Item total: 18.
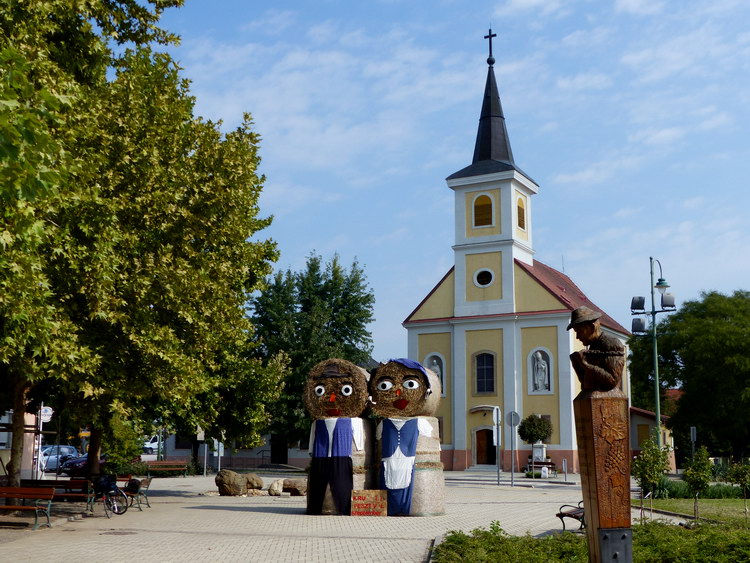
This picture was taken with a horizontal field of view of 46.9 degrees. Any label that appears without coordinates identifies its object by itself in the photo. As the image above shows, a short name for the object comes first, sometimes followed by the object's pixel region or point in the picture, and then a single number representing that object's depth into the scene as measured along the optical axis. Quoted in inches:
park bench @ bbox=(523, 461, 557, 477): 1590.8
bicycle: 697.0
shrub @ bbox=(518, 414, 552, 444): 1681.8
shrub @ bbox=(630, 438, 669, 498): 637.3
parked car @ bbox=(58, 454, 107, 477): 1423.6
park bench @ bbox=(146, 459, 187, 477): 1530.5
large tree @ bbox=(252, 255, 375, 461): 1771.7
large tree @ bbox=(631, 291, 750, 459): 1696.6
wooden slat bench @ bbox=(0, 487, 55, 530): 588.4
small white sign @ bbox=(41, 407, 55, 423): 1354.0
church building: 1777.8
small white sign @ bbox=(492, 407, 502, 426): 1240.8
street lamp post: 1149.1
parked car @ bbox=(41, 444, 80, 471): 1779.0
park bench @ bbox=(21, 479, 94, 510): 708.1
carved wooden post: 343.9
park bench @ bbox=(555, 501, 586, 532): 550.6
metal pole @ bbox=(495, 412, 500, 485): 1245.2
